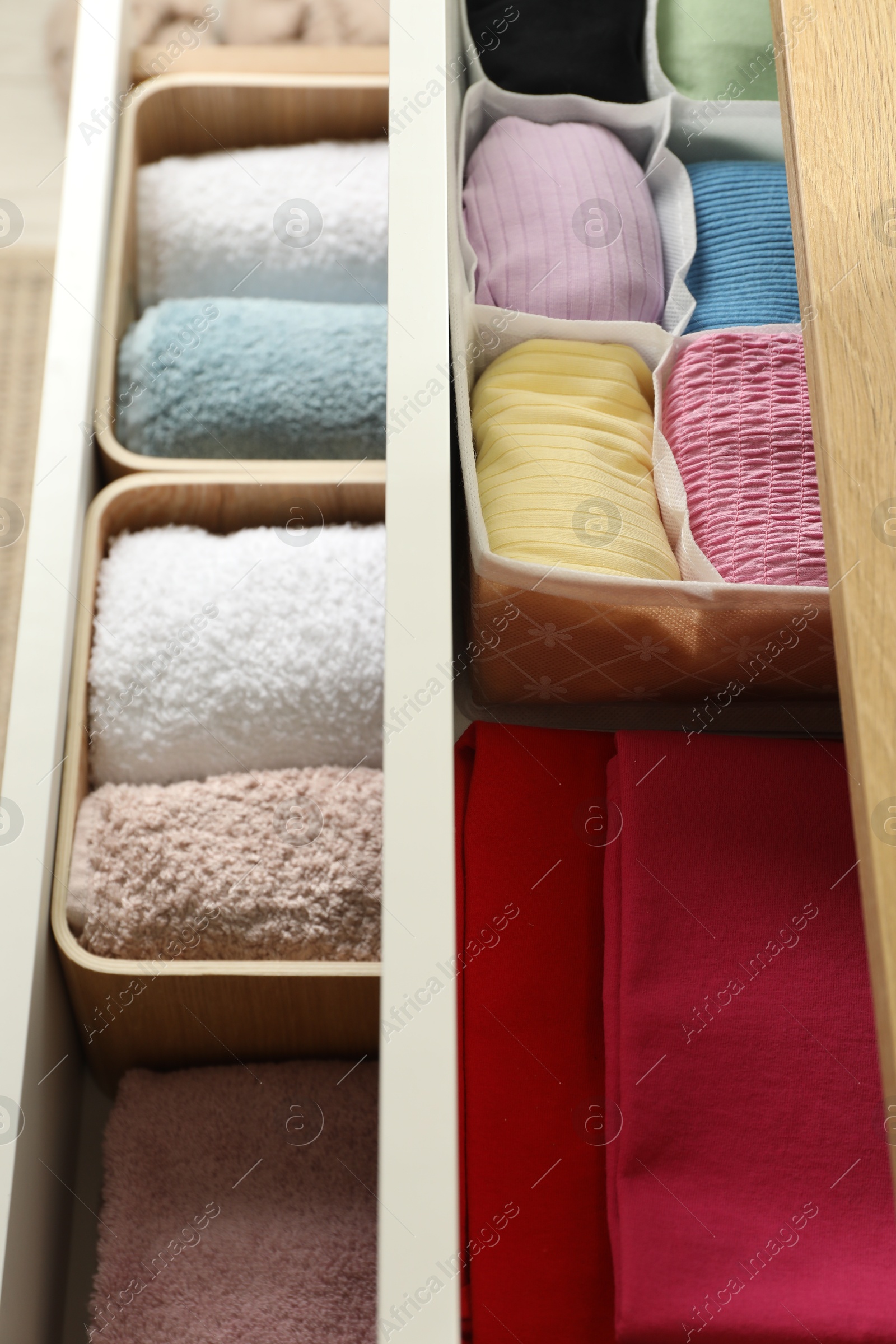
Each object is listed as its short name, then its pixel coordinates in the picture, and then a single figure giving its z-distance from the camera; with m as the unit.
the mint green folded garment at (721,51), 0.86
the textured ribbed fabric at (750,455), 0.66
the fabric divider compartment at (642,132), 0.81
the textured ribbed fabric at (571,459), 0.66
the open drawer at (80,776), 0.43
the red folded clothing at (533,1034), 0.56
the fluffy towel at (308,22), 0.99
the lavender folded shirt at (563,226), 0.76
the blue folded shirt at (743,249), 0.76
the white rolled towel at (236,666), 0.71
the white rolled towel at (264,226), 0.87
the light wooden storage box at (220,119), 0.85
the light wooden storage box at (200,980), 0.64
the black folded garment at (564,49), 0.86
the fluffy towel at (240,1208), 0.63
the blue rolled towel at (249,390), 0.79
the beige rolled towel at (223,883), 0.66
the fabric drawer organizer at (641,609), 0.60
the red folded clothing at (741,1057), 0.52
